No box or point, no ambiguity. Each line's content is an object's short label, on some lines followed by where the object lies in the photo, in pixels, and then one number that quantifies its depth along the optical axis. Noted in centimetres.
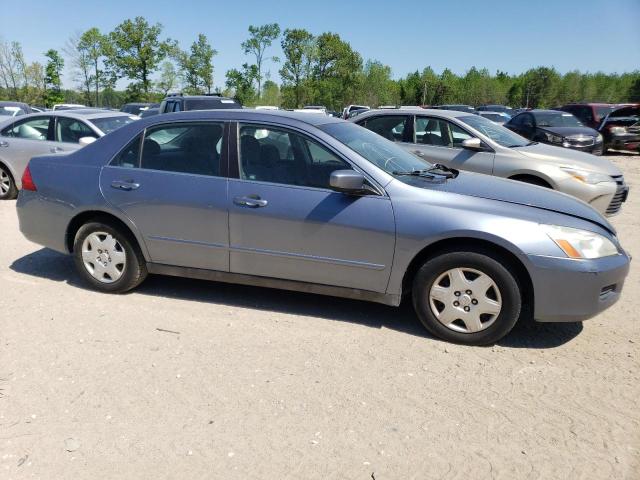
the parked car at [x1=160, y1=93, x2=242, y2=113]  1298
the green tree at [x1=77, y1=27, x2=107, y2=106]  4488
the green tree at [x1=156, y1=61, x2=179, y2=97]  4778
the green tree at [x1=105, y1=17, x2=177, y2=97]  4353
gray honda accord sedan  364
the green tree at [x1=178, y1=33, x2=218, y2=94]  4816
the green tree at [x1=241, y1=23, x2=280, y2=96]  5500
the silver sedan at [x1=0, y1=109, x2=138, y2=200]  884
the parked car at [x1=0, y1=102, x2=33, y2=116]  1914
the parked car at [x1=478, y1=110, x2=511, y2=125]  2567
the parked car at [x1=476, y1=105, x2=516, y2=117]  3488
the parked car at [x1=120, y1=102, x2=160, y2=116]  2442
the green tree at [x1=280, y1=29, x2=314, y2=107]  5562
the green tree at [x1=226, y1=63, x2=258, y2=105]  5283
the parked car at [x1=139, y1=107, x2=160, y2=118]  1848
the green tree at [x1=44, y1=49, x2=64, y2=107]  4522
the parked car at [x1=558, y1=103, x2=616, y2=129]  1891
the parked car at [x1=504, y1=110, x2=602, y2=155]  1396
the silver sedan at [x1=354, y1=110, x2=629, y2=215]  700
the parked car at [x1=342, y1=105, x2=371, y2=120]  3220
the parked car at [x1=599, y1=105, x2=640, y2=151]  1792
